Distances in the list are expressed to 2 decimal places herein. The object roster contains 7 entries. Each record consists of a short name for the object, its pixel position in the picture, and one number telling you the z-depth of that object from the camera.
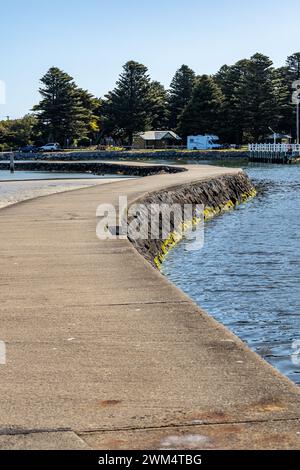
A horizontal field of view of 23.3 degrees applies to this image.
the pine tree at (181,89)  116.19
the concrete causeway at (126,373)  4.55
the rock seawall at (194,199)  16.84
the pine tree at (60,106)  108.06
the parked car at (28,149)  116.68
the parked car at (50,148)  114.56
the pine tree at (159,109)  107.44
